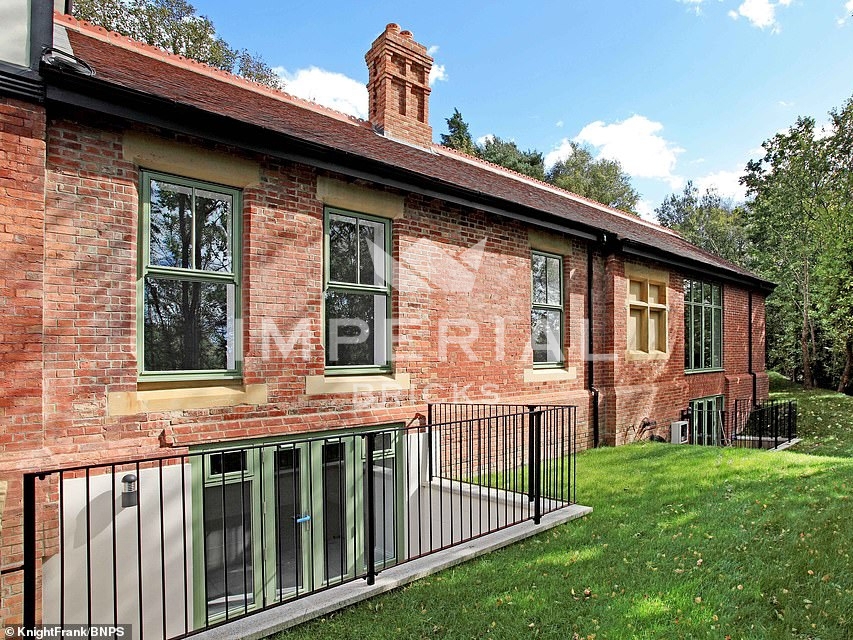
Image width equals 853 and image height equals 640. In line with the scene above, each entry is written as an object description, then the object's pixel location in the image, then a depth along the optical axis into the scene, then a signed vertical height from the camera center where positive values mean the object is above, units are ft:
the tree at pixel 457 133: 104.88 +40.38
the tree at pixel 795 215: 72.43 +16.31
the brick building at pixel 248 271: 14.20 +2.35
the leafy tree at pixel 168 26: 61.62 +38.63
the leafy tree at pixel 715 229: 127.54 +25.30
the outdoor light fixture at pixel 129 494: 15.40 -4.72
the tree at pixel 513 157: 105.40 +36.75
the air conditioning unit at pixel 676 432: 37.14 -7.14
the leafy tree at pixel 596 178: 123.85 +37.29
